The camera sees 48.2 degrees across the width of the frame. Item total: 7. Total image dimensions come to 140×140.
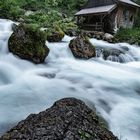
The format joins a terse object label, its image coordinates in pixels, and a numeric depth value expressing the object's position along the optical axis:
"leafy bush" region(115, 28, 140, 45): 11.47
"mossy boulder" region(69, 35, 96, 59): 7.16
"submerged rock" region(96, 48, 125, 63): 8.23
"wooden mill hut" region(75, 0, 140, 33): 13.09
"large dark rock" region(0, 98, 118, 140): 1.69
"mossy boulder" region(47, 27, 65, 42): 8.12
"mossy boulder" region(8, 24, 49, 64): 5.94
